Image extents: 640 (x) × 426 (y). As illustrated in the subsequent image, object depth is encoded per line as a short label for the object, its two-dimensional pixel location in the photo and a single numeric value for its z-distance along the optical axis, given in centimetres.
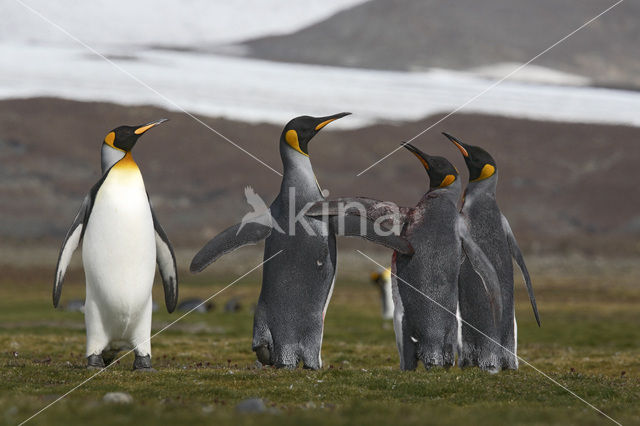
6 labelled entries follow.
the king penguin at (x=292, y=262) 1920
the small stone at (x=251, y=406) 1323
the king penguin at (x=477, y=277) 2053
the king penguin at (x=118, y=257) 1922
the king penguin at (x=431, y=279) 1945
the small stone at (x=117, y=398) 1358
